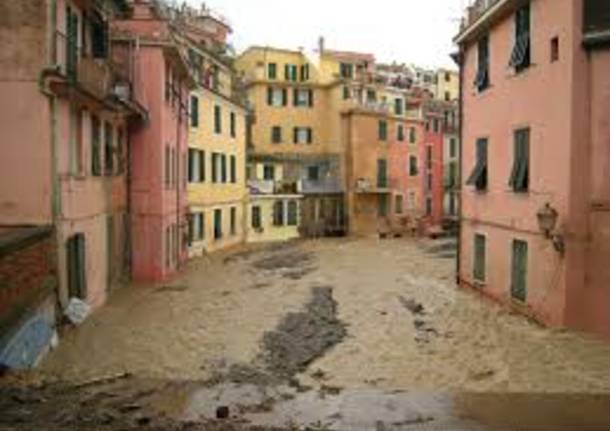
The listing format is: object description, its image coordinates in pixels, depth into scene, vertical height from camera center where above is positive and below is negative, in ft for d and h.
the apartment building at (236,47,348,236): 193.06 +14.67
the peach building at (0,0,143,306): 58.80 +4.11
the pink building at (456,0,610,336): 60.13 +1.86
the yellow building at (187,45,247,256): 129.39 +3.51
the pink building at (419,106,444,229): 213.46 +3.56
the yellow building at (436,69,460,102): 268.41 +32.51
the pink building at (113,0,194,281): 94.38 +6.08
